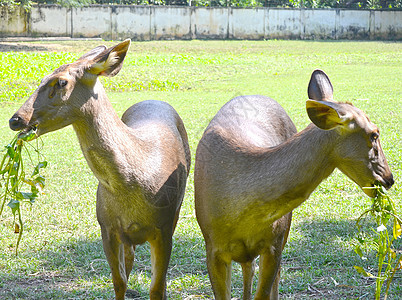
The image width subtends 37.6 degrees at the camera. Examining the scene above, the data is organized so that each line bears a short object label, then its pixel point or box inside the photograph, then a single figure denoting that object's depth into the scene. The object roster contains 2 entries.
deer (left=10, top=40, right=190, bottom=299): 3.69
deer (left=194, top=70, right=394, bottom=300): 3.39
